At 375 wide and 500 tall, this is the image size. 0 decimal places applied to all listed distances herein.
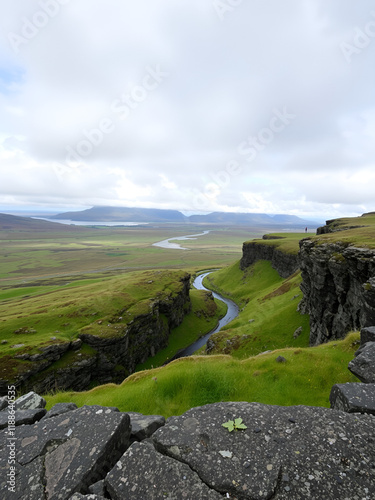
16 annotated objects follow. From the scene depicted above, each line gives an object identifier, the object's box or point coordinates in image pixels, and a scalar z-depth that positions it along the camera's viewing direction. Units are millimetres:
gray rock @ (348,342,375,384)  11582
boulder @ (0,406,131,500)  6838
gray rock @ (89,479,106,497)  6555
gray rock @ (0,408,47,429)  10633
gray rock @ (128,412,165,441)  9586
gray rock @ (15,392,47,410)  14234
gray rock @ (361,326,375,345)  15539
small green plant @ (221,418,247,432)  7971
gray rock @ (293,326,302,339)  54522
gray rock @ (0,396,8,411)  13216
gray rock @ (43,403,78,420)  11404
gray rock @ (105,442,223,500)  6141
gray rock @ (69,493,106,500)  6191
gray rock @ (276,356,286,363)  19773
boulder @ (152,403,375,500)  6055
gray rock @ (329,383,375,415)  8719
